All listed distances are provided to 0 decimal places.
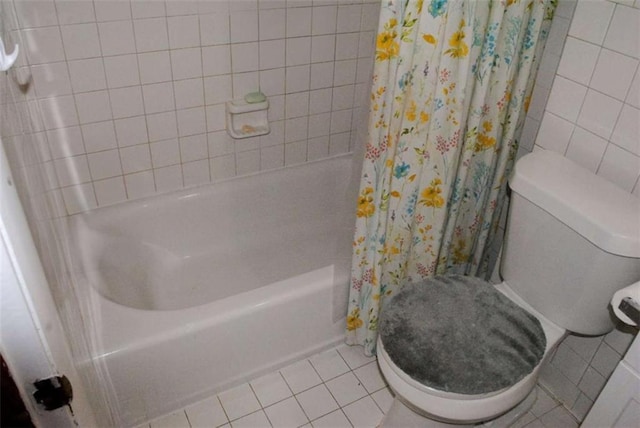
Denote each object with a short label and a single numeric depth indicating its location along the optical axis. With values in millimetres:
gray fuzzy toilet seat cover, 1362
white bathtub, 1562
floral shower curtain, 1361
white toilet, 1357
